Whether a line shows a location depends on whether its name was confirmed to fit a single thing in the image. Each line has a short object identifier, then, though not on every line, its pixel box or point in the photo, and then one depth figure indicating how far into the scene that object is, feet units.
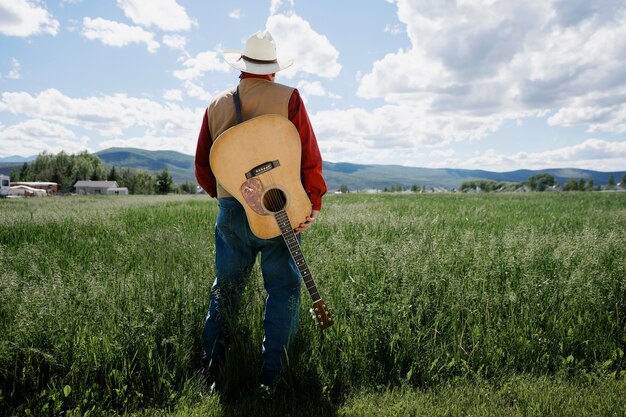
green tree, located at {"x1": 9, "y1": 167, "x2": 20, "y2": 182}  455.22
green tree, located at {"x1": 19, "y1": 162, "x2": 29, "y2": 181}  436.35
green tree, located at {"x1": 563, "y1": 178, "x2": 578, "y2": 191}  516.40
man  11.92
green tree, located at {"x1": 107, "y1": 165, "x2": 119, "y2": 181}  463.01
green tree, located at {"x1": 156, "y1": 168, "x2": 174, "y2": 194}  451.94
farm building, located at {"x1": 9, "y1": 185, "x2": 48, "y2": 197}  312.46
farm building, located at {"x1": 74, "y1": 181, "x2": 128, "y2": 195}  430.61
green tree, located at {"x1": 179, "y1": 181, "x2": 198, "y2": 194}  600.39
